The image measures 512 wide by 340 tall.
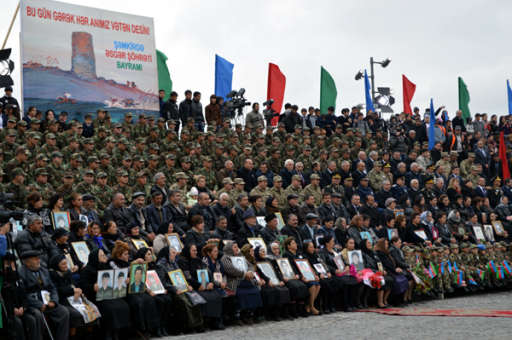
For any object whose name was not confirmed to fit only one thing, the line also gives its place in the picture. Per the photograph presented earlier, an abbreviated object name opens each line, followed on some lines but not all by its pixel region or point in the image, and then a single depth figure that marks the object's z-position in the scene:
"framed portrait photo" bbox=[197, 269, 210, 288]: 10.75
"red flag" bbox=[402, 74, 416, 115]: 27.77
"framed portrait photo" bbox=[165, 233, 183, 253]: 11.09
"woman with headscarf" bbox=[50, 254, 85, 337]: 8.80
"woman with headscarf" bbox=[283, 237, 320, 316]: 12.13
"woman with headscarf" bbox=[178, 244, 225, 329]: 10.47
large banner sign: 18.84
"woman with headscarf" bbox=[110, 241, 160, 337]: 9.59
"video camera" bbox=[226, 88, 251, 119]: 20.98
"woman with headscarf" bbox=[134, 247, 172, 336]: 9.98
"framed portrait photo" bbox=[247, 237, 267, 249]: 12.16
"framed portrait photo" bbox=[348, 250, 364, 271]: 13.16
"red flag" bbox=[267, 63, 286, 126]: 24.81
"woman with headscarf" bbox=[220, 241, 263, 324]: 11.12
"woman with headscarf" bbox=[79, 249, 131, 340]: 9.28
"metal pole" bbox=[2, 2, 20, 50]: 16.87
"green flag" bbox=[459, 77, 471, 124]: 28.65
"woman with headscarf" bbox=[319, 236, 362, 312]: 12.71
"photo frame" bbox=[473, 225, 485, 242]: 16.83
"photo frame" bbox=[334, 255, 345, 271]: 12.98
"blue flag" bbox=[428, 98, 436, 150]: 22.84
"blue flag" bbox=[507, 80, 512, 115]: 28.55
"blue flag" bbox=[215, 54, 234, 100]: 23.53
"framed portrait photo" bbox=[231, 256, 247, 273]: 11.22
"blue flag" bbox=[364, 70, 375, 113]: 25.79
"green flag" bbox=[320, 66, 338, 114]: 25.91
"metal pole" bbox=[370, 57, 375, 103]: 28.53
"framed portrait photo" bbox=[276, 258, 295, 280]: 12.01
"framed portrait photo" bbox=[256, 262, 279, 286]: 11.71
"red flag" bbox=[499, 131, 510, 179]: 22.09
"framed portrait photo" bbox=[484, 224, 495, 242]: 17.11
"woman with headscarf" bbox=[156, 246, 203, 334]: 10.20
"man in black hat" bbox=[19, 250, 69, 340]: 8.44
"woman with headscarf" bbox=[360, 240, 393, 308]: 13.27
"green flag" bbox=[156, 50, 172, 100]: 22.91
